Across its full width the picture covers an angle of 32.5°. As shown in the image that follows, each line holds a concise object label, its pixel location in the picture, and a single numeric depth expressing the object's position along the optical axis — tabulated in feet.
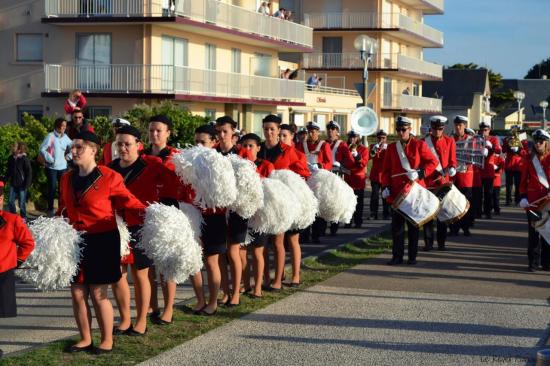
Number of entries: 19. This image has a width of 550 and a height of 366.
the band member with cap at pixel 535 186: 40.57
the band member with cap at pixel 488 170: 66.78
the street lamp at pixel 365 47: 81.15
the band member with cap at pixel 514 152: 76.43
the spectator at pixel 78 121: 48.44
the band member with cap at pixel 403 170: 42.63
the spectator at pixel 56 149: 57.21
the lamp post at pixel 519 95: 194.08
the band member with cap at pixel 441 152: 46.34
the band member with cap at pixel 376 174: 66.06
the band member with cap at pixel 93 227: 24.73
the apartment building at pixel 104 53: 105.09
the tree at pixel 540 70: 484.74
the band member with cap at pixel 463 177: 54.24
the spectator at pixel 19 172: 56.49
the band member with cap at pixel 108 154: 33.40
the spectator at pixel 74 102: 53.52
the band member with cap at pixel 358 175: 60.39
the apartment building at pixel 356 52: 195.83
